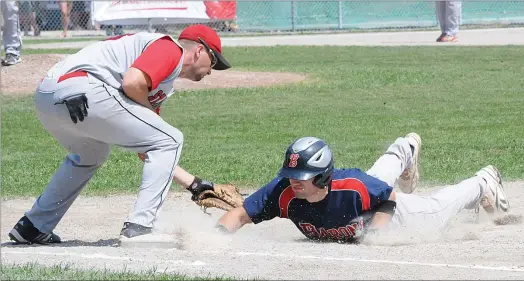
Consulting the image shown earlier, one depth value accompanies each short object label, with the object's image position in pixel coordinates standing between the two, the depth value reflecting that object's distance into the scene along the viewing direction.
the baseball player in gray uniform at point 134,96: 13.11
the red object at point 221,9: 56.37
